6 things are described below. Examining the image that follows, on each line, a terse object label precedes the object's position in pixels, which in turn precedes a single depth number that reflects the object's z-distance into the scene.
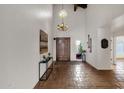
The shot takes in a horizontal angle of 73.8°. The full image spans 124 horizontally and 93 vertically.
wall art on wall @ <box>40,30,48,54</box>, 3.42
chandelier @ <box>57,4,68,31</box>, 5.00
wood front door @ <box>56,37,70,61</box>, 7.11
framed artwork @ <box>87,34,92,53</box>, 5.59
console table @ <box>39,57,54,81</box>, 3.20
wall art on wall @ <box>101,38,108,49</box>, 4.46
